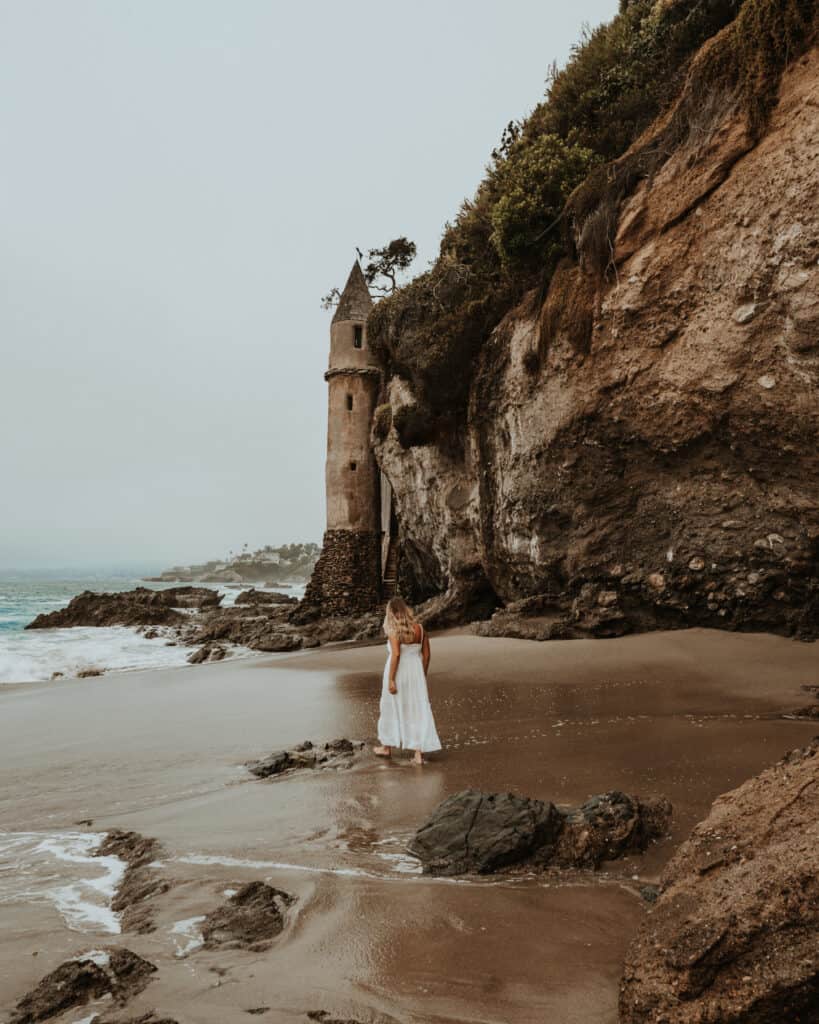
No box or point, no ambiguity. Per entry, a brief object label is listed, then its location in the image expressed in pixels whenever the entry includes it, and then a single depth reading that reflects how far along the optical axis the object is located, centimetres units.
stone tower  2627
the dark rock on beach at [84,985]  248
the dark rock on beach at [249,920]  296
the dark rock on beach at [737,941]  204
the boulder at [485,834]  366
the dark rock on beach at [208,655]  1697
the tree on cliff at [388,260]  3431
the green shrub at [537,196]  1470
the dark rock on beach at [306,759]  604
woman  646
